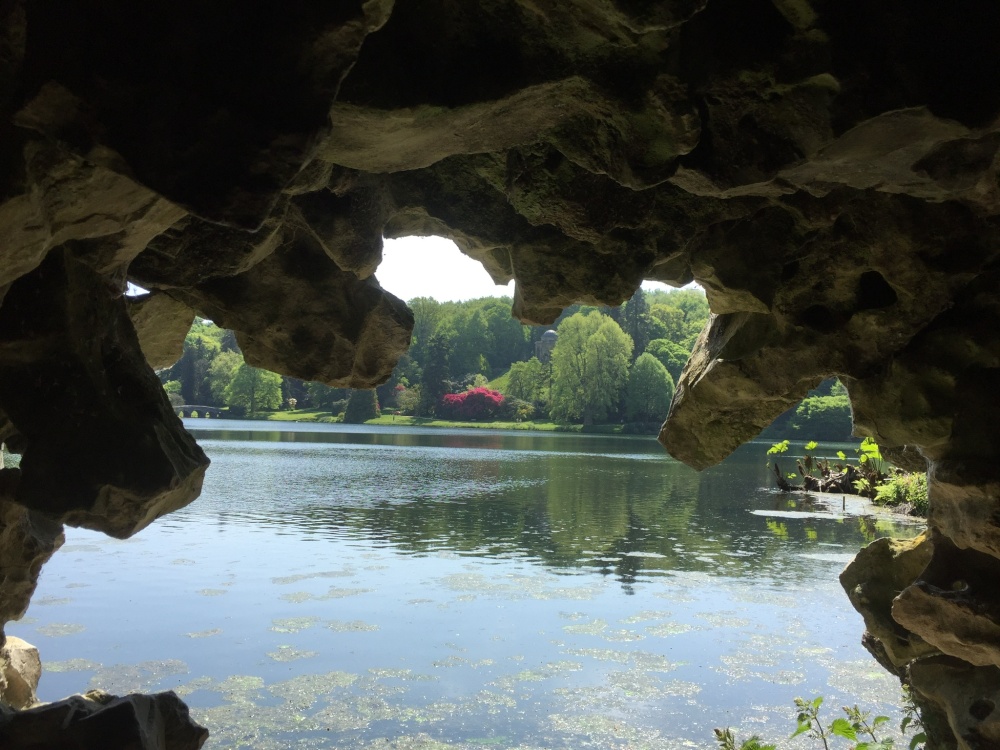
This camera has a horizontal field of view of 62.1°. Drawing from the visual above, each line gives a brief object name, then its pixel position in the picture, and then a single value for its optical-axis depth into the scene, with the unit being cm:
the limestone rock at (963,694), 391
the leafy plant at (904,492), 1692
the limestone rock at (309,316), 426
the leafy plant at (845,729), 363
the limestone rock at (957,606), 370
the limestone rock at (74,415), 303
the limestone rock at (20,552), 362
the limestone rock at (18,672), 433
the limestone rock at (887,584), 467
